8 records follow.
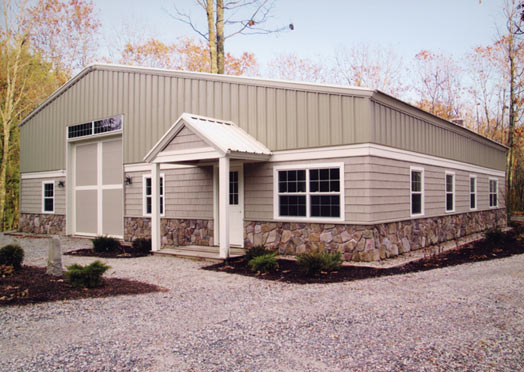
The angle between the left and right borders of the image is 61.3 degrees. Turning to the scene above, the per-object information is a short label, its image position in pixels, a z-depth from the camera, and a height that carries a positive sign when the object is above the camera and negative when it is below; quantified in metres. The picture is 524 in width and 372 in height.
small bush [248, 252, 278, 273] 8.54 -1.32
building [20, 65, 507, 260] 9.71 +0.84
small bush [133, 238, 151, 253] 11.97 -1.34
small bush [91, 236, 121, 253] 12.19 -1.35
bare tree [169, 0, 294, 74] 17.69 +6.97
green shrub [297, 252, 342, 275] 8.18 -1.26
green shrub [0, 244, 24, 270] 8.71 -1.18
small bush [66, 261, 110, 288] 7.06 -1.27
